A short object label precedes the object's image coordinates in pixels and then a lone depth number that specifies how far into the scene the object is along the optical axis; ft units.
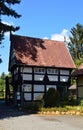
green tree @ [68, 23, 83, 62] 107.74
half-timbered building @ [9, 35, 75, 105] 57.16
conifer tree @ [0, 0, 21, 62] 44.96
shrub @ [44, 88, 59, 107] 47.15
